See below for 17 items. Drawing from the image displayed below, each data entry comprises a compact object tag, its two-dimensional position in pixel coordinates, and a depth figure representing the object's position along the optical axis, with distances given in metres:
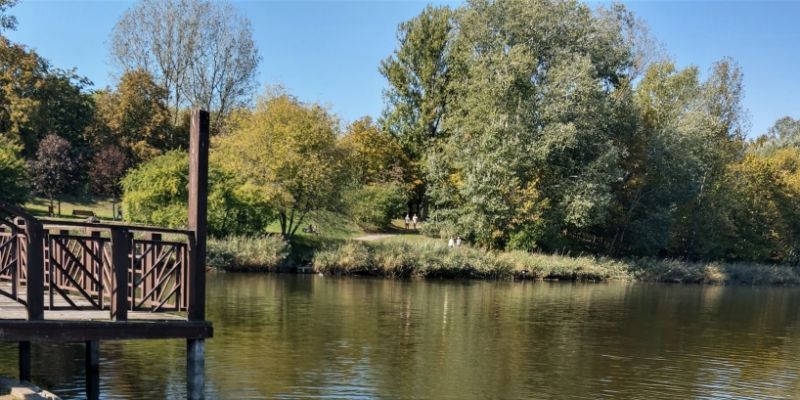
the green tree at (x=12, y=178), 37.22
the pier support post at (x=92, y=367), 11.13
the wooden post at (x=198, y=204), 9.95
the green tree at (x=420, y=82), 61.75
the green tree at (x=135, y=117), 52.19
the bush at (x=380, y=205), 50.66
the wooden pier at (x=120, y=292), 8.80
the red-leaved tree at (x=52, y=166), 45.47
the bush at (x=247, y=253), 33.03
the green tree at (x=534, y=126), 41.72
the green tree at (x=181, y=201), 35.31
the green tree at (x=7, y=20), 36.72
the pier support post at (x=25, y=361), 11.28
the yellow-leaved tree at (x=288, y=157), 37.19
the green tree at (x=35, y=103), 49.91
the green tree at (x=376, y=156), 55.69
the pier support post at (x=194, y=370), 10.33
